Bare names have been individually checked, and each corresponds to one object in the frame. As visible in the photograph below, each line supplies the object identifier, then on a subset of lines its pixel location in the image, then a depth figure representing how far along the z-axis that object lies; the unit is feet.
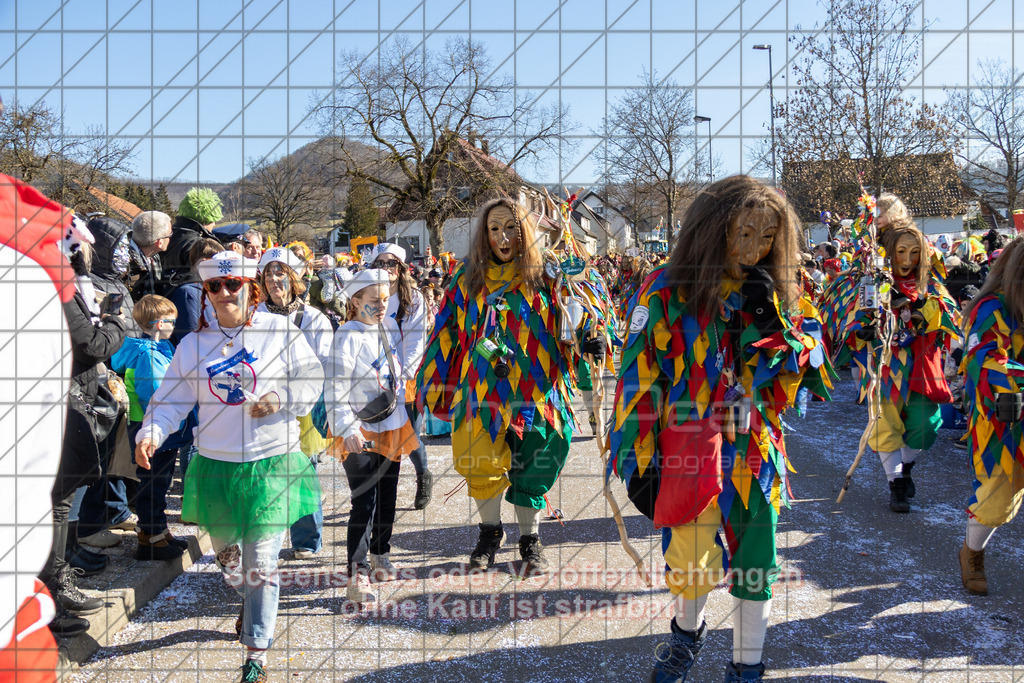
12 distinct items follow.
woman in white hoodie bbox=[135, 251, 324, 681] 8.45
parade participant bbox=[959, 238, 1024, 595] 9.95
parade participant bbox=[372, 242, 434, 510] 12.89
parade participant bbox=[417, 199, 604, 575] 11.25
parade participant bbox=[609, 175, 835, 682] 7.54
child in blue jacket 11.43
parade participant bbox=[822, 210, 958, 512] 14.08
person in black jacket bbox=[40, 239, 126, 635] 8.92
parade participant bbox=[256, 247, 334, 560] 11.39
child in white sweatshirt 10.66
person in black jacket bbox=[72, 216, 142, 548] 10.85
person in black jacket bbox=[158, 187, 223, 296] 12.03
